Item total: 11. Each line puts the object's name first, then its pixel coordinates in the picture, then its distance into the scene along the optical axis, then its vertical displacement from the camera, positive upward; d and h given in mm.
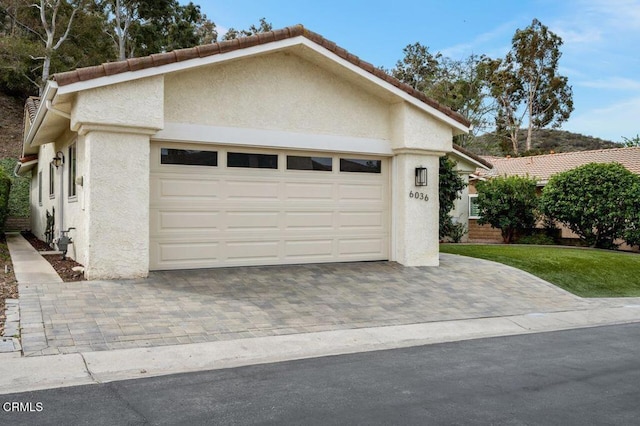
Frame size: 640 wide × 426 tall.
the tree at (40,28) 37625 +12810
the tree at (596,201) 19141 +372
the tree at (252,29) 46119 +14903
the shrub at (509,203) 22672 +350
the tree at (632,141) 28228 +3527
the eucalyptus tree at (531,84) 46062 +10694
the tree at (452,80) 38844 +9560
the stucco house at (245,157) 9531 +1083
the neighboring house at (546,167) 24578 +2126
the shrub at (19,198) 24375 +591
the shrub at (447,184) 16844 +826
